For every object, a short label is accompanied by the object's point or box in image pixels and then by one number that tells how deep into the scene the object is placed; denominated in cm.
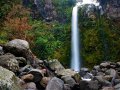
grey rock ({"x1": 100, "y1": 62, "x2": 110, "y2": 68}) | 988
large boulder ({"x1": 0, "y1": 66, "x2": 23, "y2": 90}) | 336
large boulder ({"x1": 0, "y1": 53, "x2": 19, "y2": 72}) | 595
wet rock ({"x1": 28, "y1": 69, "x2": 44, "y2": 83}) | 569
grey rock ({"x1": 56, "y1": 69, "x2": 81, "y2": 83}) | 671
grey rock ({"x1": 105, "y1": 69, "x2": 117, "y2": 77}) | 813
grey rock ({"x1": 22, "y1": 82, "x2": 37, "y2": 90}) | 524
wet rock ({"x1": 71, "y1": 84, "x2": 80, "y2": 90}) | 627
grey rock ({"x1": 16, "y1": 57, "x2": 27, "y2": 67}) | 673
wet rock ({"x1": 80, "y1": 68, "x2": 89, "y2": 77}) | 987
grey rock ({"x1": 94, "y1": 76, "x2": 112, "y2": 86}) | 653
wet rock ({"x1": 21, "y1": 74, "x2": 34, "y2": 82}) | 560
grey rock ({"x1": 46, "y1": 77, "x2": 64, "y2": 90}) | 541
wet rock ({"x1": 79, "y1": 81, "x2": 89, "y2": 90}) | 613
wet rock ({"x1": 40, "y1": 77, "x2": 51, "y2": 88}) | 570
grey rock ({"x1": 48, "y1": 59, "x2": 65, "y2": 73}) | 766
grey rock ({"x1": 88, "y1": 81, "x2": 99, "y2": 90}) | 609
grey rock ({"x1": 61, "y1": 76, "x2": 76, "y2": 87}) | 624
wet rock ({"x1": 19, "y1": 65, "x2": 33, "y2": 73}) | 615
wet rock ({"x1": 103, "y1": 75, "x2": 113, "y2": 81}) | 731
